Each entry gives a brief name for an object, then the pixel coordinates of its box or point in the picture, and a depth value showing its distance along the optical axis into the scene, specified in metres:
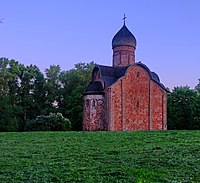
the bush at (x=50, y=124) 27.60
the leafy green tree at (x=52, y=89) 44.09
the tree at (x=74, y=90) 40.91
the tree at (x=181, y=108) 39.53
